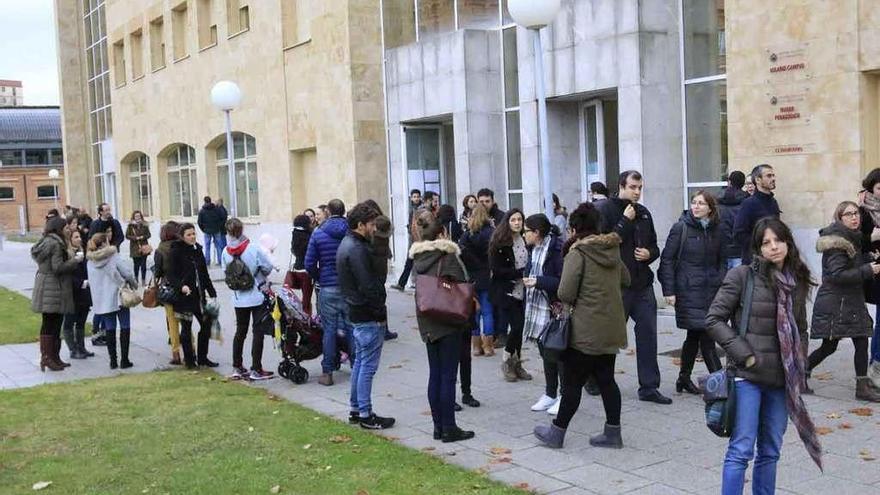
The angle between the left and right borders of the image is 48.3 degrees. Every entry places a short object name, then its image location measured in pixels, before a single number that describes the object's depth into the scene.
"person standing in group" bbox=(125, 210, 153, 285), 20.59
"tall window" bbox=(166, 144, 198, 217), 32.22
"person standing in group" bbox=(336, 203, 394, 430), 8.08
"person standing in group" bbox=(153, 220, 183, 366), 11.09
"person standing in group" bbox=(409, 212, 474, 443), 7.58
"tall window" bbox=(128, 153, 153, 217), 37.06
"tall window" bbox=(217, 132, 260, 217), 26.88
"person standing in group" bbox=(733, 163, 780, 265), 9.99
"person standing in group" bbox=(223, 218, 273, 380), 10.45
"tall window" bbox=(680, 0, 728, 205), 13.98
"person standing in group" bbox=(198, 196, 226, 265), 25.17
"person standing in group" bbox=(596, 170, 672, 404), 8.52
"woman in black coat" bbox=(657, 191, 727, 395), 8.49
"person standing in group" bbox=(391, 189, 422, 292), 15.29
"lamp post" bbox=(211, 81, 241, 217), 17.22
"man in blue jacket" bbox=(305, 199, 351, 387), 10.21
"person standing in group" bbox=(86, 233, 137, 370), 11.62
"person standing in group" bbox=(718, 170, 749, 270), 11.24
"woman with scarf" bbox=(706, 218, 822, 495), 5.14
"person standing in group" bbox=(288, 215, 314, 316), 13.15
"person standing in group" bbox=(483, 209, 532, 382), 9.75
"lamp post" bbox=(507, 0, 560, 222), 9.81
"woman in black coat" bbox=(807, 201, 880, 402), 8.02
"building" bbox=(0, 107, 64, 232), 82.19
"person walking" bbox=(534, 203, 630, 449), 6.96
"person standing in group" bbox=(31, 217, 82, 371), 11.66
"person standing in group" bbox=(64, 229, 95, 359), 12.16
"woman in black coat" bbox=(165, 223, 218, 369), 11.12
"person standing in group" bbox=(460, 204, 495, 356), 10.75
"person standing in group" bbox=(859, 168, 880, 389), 8.39
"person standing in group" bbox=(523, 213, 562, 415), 8.01
